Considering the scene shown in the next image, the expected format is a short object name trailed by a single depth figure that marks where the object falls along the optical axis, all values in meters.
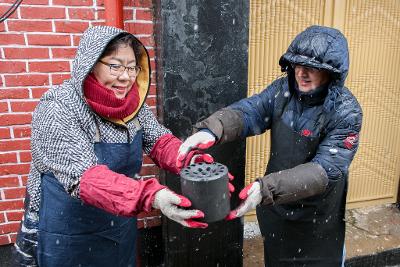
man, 2.21
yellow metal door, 3.80
